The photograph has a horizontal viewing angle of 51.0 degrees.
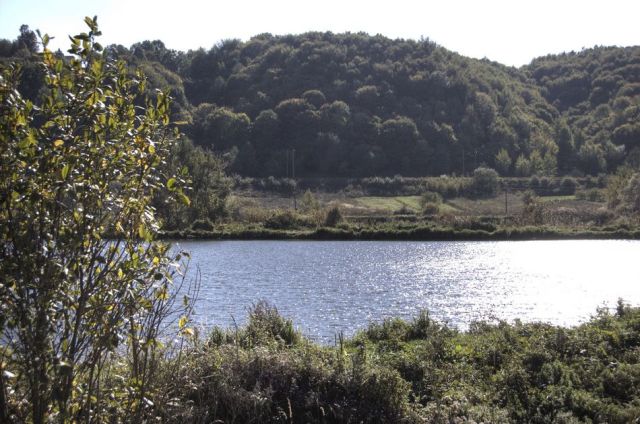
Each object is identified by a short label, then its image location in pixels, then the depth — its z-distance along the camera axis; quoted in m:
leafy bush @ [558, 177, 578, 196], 87.25
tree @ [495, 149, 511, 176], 103.81
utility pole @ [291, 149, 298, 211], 87.40
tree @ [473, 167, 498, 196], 86.12
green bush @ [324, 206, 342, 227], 61.41
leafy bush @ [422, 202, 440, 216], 68.06
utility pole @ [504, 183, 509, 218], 68.38
